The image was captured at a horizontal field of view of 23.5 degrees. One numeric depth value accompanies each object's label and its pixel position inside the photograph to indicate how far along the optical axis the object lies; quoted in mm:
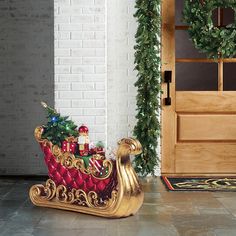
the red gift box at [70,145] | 4281
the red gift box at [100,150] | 4160
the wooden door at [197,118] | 5844
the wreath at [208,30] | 5512
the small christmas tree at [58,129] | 4383
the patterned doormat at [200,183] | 5109
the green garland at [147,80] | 5641
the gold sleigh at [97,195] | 3873
